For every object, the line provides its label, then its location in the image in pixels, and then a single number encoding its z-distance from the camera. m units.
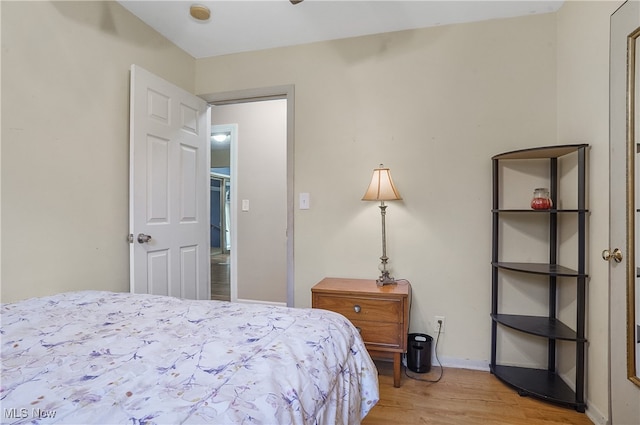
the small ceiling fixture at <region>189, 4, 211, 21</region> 2.09
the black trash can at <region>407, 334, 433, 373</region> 2.14
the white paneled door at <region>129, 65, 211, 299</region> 2.07
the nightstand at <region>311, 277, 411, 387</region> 1.97
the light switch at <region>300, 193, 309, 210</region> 2.52
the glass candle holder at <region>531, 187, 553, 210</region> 1.95
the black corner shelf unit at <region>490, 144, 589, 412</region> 1.72
